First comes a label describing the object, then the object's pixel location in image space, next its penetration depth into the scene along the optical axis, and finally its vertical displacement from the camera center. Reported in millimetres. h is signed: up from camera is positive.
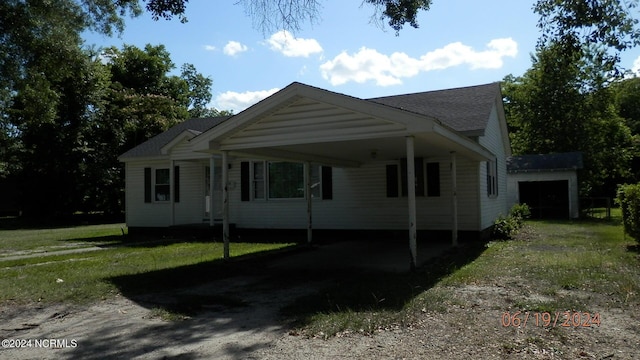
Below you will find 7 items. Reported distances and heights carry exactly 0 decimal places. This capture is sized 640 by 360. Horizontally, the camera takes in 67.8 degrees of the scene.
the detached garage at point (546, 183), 23500 +415
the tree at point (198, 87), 51972 +12250
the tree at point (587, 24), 9461 +3478
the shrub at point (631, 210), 10477 -473
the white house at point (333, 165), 8633 +919
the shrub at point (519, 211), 19467 -831
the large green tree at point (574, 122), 31203 +4652
